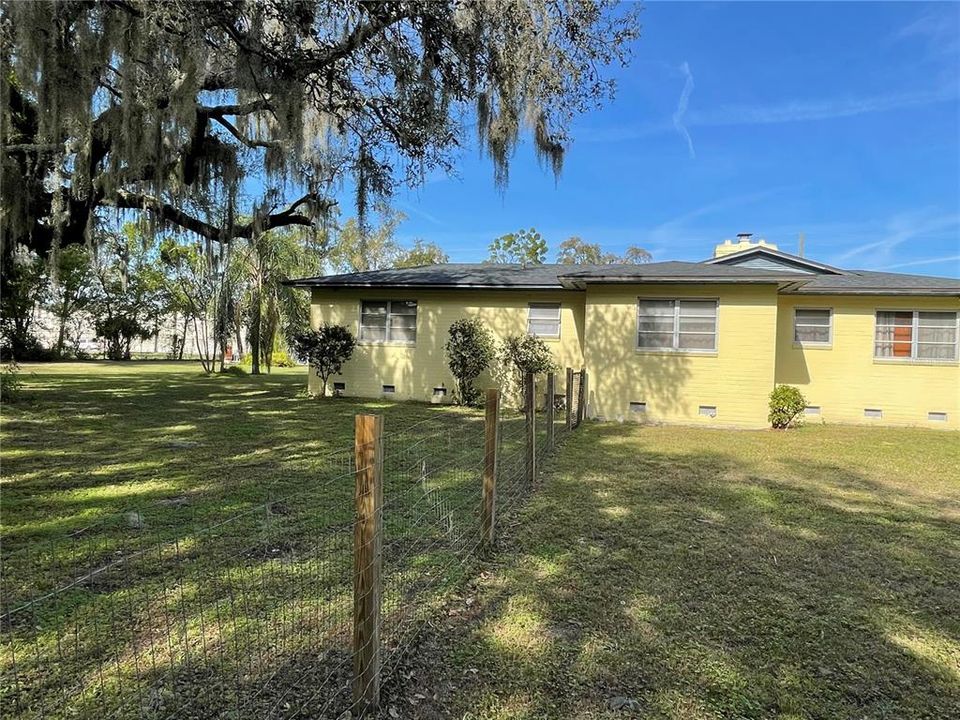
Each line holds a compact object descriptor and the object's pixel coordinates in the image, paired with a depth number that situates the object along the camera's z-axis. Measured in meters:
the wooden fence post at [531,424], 5.34
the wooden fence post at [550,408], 7.11
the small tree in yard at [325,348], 12.95
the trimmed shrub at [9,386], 9.76
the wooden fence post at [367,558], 2.06
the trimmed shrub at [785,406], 10.60
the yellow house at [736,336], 10.70
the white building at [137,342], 27.88
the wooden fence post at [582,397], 10.61
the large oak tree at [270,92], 5.95
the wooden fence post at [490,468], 3.73
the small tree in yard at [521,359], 11.98
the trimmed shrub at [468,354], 12.30
